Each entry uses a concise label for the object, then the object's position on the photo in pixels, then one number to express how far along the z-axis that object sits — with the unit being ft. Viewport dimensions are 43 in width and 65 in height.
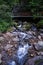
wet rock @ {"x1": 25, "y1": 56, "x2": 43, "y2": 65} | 6.51
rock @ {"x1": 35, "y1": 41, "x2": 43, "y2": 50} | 7.58
